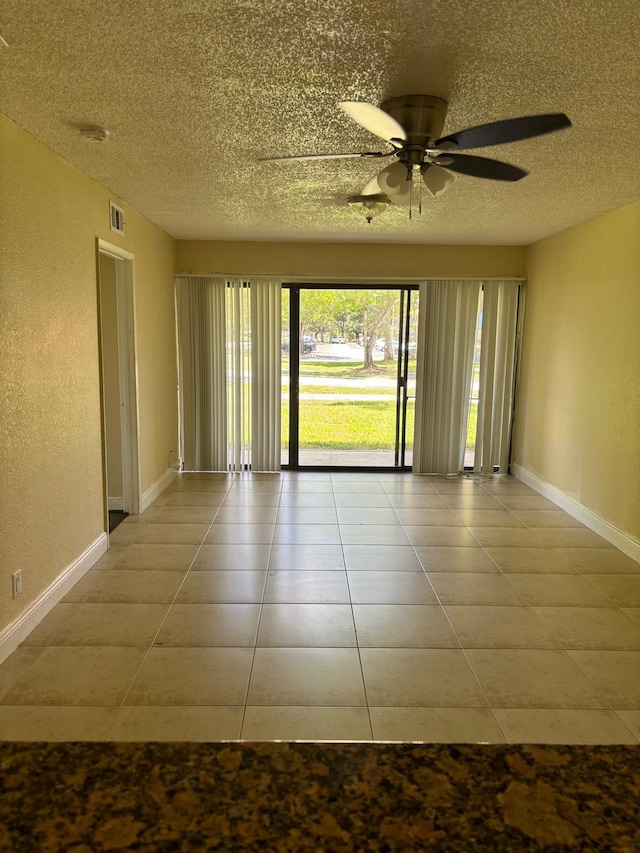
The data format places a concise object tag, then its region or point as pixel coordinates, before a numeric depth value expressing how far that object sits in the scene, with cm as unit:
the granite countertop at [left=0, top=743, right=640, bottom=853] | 62
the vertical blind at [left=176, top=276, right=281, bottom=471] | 644
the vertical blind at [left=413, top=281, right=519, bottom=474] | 646
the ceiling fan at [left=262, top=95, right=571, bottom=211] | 208
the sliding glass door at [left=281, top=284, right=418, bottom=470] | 667
